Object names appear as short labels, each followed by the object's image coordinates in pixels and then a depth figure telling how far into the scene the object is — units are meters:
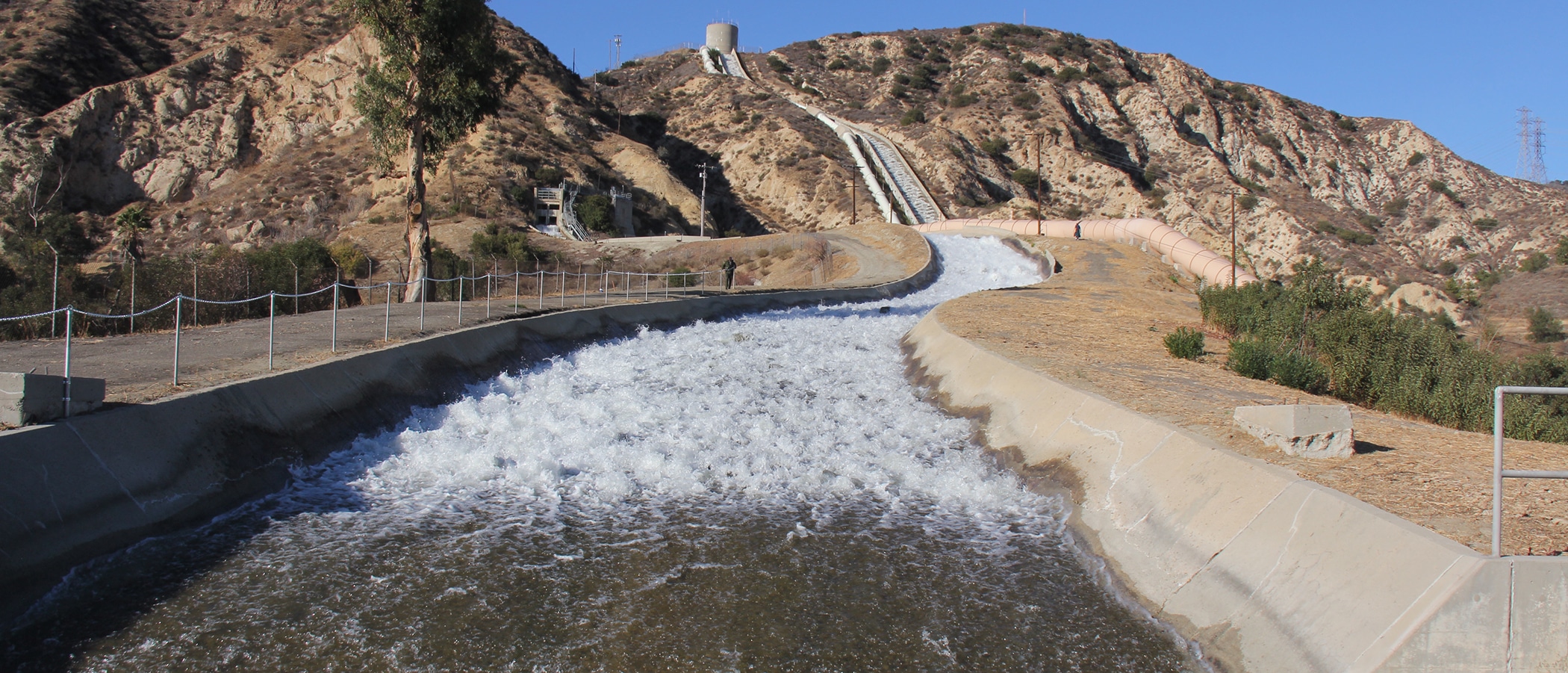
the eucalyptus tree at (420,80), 27.97
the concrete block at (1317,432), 8.53
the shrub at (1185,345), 16.28
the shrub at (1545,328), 38.88
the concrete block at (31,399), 7.70
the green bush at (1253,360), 14.60
